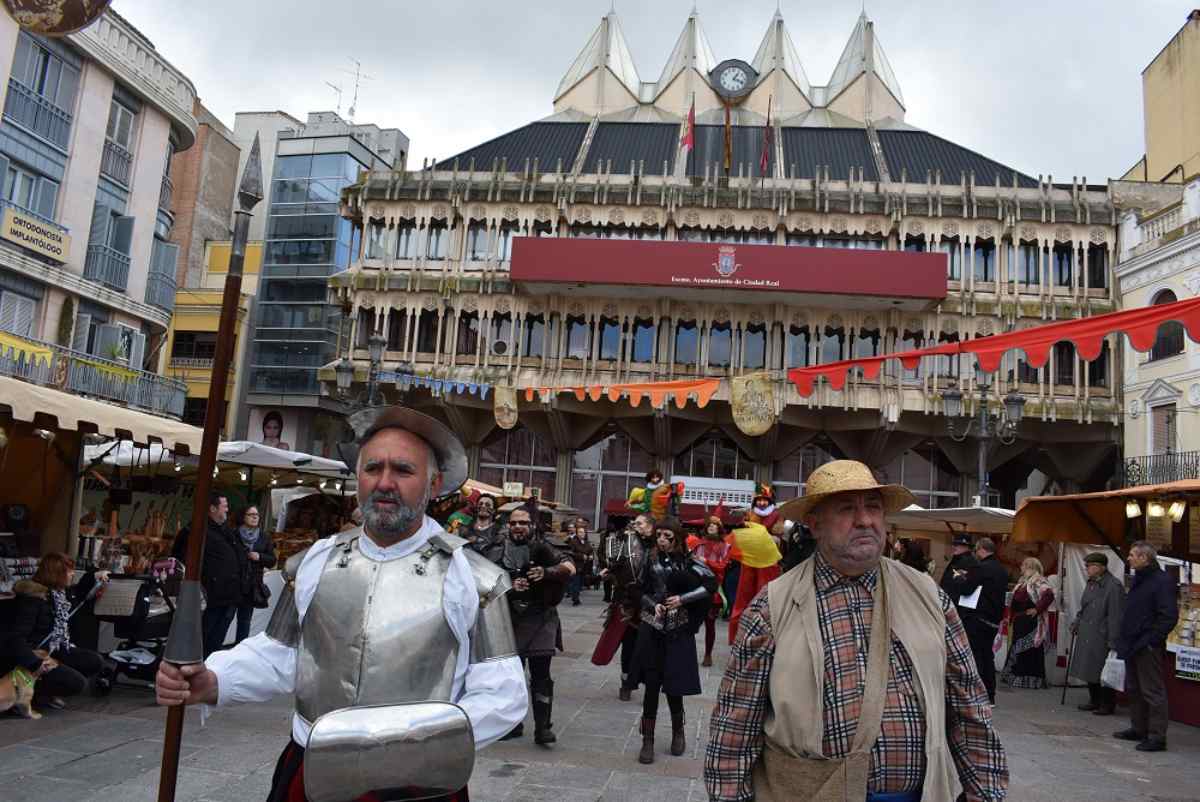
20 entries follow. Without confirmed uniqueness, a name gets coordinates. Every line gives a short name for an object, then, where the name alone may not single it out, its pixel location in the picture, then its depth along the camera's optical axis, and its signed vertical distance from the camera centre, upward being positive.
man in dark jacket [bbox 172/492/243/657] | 8.66 -0.89
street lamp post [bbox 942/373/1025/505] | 17.94 +2.81
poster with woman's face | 40.00 +3.18
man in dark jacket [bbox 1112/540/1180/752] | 8.11 -0.77
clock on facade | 41.81 +21.59
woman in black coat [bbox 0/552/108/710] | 6.95 -1.34
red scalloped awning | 6.81 +1.89
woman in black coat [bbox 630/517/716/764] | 6.83 -0.84
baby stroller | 8.27 -1.32
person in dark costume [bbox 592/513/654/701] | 7.41 -0.40
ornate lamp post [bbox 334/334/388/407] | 16.75 +2.83
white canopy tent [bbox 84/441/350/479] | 12.88 +0.53
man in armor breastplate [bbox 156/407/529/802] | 2.48 -0.36
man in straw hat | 2.53 -0.46
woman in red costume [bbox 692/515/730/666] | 12.22 -0.34
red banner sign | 29.72 +8.94
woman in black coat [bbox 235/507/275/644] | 9.27 -0.77
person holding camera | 7.02 -0.75
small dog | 6.78 -1.69
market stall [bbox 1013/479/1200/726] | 9.38 +0.31
